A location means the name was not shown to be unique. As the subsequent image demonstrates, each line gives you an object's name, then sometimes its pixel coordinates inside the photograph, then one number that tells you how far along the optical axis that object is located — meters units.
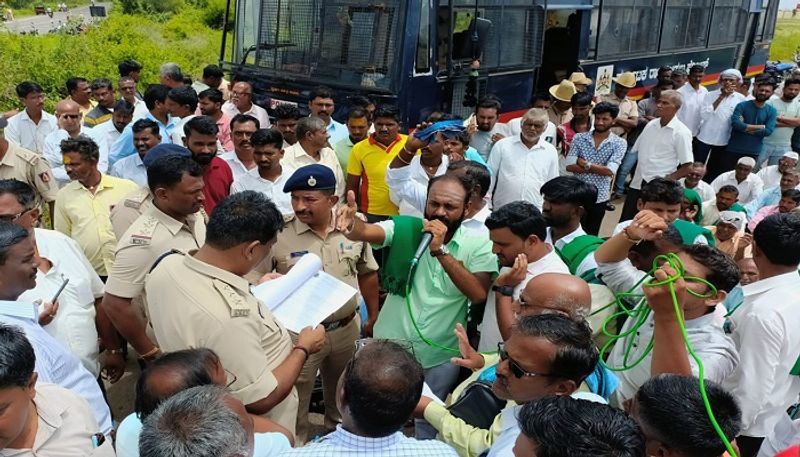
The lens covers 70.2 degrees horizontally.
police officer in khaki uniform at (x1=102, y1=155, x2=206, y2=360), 2.56
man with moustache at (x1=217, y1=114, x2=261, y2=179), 4.30
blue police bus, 5.64
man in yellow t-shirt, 4.50
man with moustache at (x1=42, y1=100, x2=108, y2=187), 4.93
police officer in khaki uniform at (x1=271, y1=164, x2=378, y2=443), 2.84
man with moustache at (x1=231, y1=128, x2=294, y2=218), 3.99
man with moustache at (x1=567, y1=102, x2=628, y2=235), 5.28
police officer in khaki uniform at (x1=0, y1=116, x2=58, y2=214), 4.08
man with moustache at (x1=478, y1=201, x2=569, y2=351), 2.48
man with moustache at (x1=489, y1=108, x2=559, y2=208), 4.72
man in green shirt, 2.70
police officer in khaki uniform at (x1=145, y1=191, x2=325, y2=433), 1.98
